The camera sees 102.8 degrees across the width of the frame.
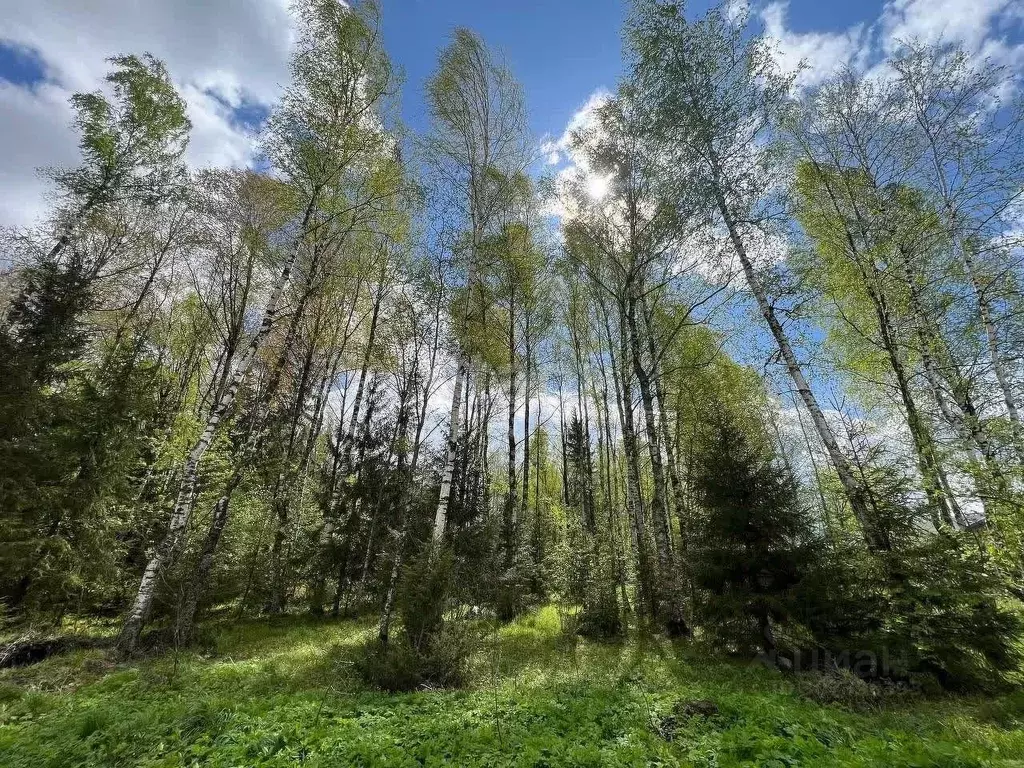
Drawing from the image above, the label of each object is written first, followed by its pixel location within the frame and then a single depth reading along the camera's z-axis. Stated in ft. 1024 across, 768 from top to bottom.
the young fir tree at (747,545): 23.58
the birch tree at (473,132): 36.31
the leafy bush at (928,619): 17.94
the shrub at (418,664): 20.83
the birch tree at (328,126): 29.18
